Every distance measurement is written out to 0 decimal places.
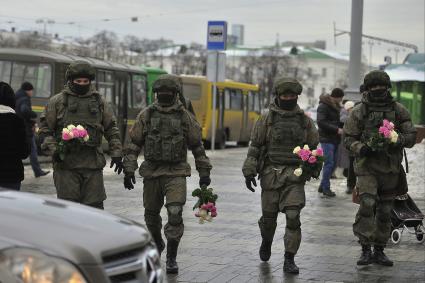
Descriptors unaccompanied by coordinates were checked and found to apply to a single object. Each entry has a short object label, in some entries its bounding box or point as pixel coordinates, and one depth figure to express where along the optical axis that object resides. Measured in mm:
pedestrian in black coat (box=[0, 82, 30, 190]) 14782
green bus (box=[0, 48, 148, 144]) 44448
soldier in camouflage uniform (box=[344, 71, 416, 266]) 16839
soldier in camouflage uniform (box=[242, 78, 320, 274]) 16063
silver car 7628
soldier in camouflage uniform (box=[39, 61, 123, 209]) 15620
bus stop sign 45565
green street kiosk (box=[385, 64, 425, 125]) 47489
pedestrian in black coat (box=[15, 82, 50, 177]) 31815
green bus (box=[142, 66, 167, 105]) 61457
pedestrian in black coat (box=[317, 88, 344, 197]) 29006
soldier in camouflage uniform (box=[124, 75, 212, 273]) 15530
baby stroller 19306
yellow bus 61147
